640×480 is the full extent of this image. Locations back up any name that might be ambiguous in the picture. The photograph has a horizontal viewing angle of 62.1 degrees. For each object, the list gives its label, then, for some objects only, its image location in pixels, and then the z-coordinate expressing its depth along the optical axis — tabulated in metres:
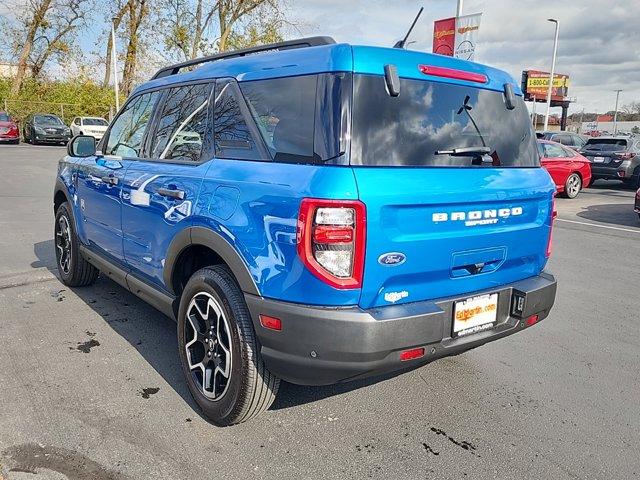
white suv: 28.86
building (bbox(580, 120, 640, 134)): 76.00
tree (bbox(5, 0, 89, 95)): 33.84
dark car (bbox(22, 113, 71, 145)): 27.14
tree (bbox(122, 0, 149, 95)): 34.69
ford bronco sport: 2.32
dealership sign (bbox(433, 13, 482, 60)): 11.70
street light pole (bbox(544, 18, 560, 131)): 29.68
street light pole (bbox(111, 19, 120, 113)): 31.56
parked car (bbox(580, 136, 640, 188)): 15.40
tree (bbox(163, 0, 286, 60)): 29.52
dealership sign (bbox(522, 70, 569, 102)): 54.31
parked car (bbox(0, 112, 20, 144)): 25.89
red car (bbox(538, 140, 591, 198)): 13.63
